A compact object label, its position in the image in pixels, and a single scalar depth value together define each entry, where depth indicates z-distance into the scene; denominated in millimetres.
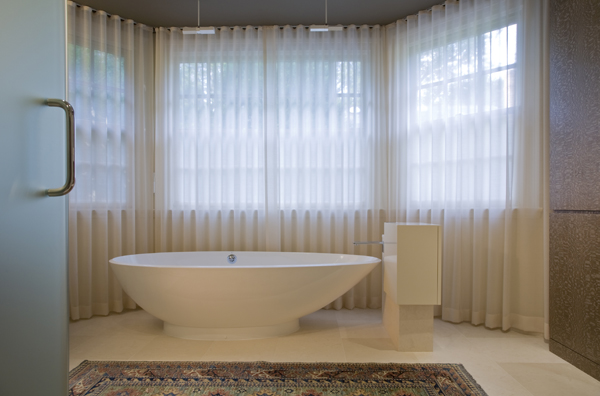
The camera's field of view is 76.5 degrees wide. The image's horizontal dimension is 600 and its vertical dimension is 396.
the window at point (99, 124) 3219
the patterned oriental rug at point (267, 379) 1942
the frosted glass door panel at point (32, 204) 849
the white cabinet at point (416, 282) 2451
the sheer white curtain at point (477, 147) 2830
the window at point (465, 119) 2930
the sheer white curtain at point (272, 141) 3545
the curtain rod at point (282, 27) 3326
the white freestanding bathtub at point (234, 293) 2531
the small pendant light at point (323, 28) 2977
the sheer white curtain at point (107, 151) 3223
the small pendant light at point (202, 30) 3005
